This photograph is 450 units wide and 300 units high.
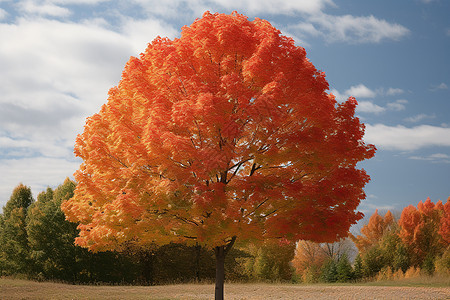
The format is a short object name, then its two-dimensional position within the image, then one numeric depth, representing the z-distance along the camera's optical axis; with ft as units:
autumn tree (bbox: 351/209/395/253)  226.38
